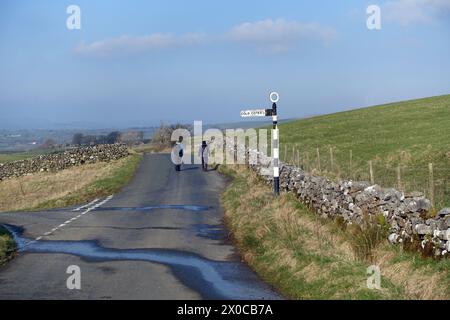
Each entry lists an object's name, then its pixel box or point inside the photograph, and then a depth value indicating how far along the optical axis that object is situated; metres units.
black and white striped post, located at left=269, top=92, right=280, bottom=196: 20.06
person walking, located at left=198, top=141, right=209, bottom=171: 36.60
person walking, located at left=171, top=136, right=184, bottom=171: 36.69
